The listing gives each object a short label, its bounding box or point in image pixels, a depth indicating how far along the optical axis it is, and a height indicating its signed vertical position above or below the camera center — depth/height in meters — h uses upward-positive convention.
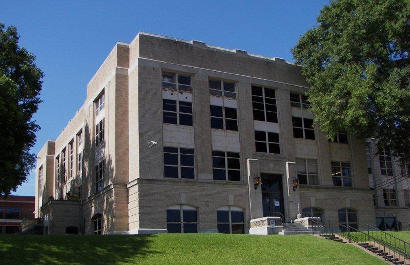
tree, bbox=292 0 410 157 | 35.94 +11.00
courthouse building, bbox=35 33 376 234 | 34.88 +5.95
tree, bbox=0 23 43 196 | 32.88 +9.98
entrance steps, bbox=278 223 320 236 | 33.16 +0.05
